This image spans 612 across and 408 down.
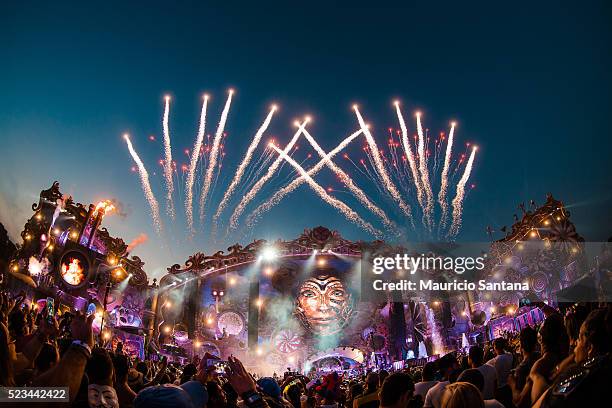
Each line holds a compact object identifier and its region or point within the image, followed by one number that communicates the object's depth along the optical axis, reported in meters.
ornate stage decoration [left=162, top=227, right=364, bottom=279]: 42.75
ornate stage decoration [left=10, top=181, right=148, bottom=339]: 24.50
